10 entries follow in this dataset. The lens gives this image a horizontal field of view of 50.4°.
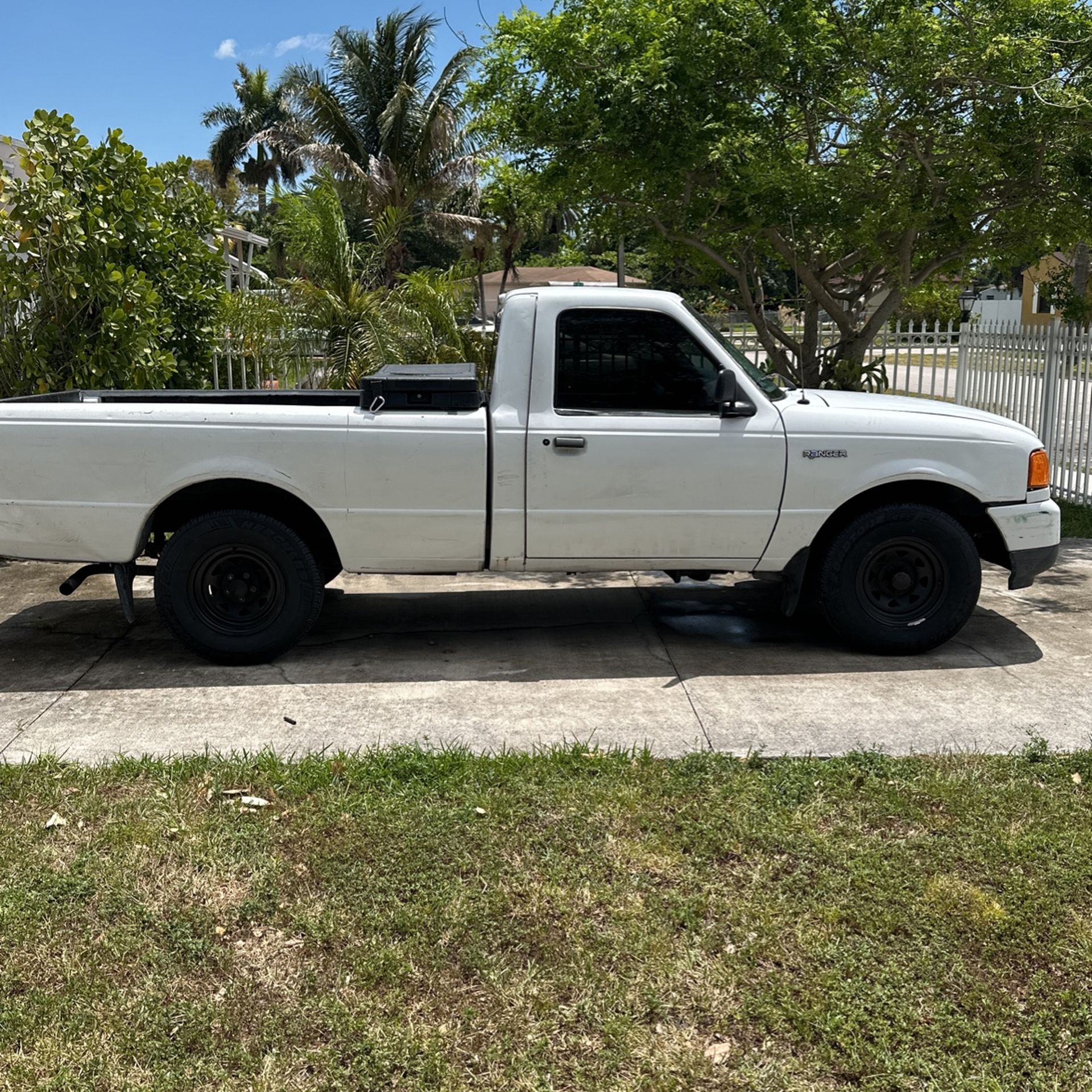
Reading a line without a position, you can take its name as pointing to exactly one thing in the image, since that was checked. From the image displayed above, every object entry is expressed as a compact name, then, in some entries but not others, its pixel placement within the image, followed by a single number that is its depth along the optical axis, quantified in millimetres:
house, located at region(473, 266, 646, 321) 26594
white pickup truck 6020
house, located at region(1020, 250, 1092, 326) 41581
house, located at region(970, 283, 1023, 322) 48906
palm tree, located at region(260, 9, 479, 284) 30828
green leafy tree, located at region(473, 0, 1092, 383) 8648
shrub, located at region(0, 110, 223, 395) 8367
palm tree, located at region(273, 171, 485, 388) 12883
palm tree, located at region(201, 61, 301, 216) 55938
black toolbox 6102
